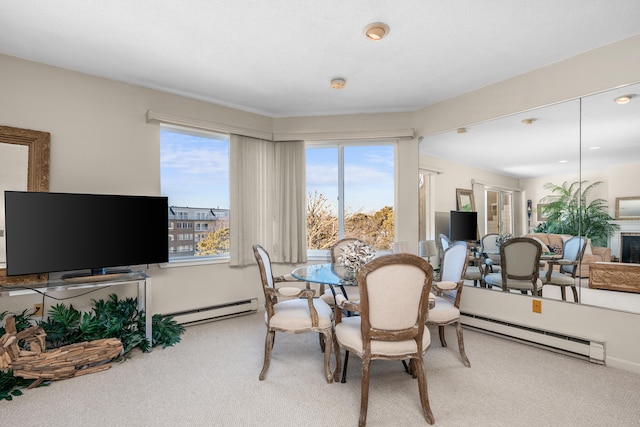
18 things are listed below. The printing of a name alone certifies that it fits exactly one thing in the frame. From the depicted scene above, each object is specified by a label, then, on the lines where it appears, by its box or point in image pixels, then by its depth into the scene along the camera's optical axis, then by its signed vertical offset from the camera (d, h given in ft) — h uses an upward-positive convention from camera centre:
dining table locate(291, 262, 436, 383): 8.16 -1.60
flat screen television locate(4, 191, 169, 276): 8.63 -0.28
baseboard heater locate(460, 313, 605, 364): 9.01 -3.75
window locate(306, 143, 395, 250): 14.92 +1.20
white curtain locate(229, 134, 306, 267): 13.97 +1.03
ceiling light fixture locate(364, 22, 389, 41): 7.95 +4.74
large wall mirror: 8.90 +1.83
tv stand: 8.42 -1.74
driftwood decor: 7.76 -3.42
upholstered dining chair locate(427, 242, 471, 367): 8.93 -2.12
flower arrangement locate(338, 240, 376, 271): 9.43 -1.09
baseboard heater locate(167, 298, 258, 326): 12.32 -3.66
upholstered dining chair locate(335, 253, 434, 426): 6.40 -1.86
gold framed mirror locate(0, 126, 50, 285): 9.17 +1.75
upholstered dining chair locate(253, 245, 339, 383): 8.20 -2.56
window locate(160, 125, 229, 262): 12.71 +1.31
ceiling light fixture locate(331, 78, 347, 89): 11.13 +4.75
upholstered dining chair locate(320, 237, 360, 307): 11.96 -1.33
